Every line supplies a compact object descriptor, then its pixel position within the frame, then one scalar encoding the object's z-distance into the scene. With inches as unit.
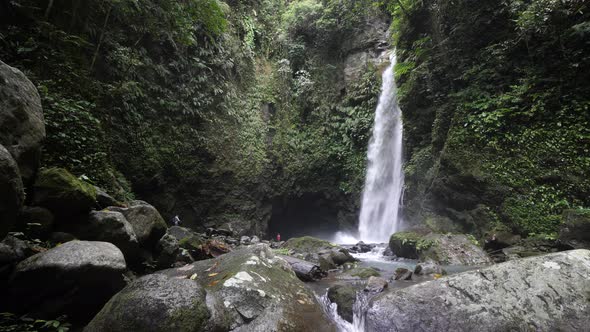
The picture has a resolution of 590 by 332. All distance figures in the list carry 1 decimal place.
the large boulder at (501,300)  117.1
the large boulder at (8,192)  88.1
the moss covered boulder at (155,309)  101.3
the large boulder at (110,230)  149.4
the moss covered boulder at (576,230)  231.0
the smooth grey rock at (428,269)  231.0
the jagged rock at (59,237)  141.3
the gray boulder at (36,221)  135.3
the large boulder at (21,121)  118.6
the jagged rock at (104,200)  179.2
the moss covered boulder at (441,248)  283.2
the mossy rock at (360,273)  238.4
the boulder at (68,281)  109.8
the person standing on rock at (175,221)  385.7
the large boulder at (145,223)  179.6
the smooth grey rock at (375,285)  190.4
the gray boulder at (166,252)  195.7
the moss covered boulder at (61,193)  141.3
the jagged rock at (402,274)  224.0
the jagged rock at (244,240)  401.1
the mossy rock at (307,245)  356.2
